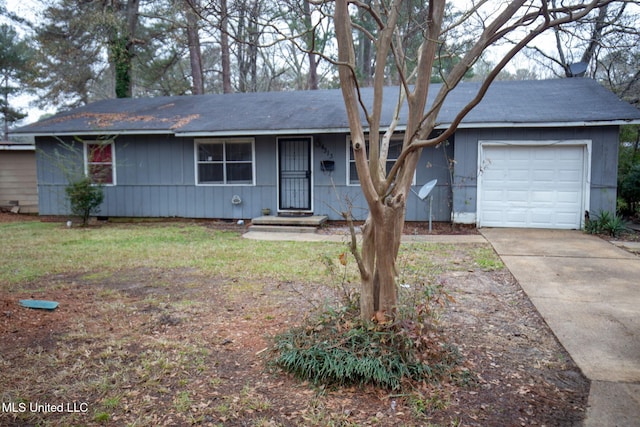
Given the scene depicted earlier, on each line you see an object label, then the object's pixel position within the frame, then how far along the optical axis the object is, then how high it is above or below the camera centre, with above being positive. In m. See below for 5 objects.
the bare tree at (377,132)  2.93 +0.37
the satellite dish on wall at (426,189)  9.57 -0.11
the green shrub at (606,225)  8.81 -0.83
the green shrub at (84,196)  10.63 -0.32
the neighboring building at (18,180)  14.80 +0.10
